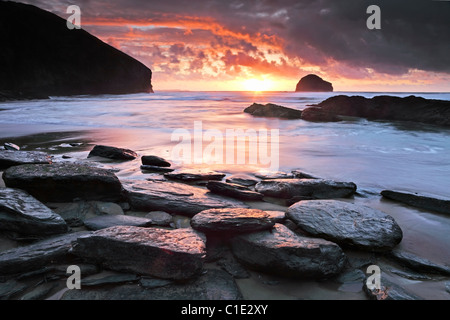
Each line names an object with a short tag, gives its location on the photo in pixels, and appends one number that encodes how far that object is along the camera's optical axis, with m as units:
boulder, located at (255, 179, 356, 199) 3.47
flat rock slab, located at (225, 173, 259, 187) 3.98
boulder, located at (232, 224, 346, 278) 1.94
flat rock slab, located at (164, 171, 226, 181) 4.06
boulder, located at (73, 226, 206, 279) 1.86
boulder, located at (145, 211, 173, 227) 2.65
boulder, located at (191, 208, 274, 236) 2.24
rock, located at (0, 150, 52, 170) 4.02
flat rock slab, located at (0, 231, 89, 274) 1.87
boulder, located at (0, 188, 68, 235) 2.26
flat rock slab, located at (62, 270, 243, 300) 1.72
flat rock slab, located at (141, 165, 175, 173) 4.62
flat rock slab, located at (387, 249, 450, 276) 2.08
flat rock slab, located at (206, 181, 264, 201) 3.31
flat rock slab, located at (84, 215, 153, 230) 2.47
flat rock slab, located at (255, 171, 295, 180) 4.34
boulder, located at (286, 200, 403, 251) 2.30
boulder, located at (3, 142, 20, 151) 5.59
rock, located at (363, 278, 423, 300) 1.75
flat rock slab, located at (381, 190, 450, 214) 3.14
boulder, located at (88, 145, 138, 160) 5.38
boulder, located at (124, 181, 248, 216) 2.93
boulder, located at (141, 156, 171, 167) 4.87
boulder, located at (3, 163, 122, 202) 2.86
